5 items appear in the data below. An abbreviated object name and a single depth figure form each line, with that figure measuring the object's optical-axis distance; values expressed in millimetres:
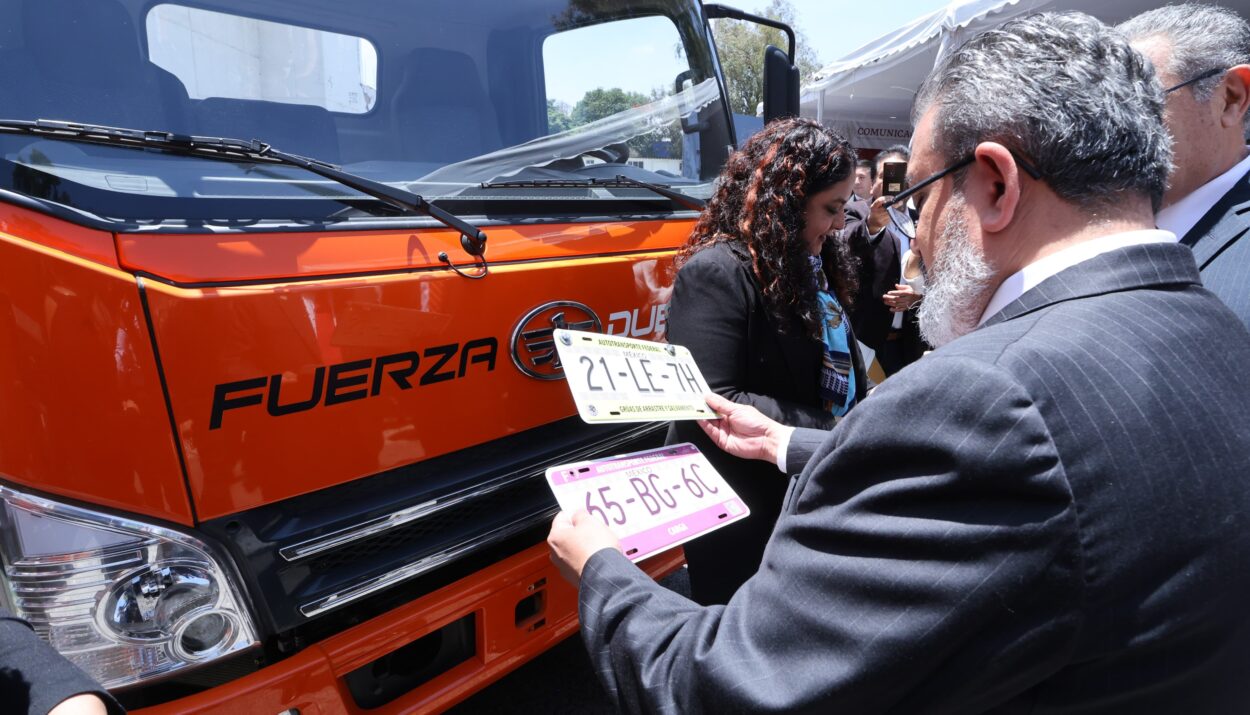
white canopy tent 7000
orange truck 1176
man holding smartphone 4332
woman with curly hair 1787
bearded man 721
